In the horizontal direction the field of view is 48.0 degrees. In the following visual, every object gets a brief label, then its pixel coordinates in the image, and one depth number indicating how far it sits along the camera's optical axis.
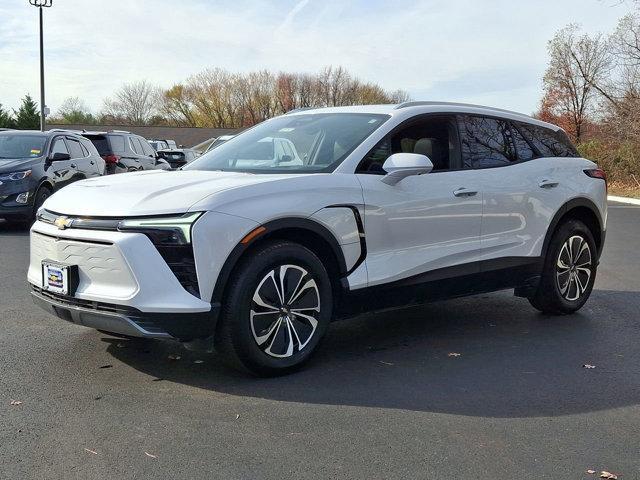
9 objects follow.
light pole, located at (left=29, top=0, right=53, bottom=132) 32.50
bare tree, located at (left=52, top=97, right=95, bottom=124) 86.01
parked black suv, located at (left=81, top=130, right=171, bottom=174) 16.70
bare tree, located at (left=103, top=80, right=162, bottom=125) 98.44
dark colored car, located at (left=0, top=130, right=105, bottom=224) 11.79
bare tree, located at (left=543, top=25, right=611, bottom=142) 41.41
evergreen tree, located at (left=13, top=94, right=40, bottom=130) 56.75
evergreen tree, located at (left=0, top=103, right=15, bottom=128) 56.84
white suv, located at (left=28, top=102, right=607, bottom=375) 4.00
